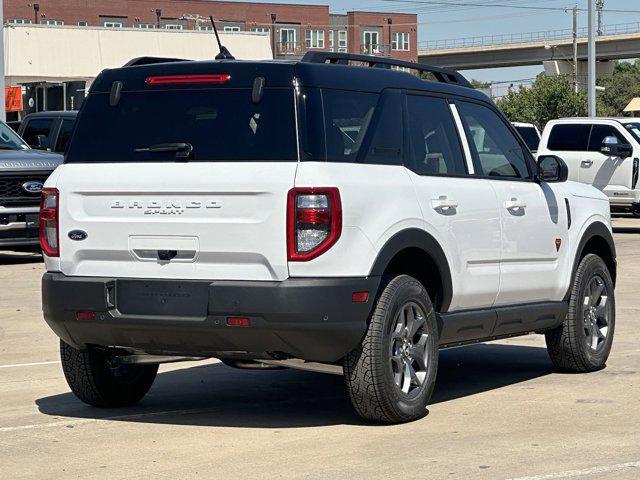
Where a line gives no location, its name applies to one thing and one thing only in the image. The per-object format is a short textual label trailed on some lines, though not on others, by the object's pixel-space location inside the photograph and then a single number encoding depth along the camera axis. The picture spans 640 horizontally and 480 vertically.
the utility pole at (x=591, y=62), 45.44
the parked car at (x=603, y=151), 26.50
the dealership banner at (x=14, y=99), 45.09
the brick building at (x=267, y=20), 104.62
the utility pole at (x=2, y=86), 30.16
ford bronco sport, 7.34
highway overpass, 101.50
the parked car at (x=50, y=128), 23.84
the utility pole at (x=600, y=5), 90.12
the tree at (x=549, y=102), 77.06
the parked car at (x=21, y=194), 19.62
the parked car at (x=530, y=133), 33.25
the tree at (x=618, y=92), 128.50
